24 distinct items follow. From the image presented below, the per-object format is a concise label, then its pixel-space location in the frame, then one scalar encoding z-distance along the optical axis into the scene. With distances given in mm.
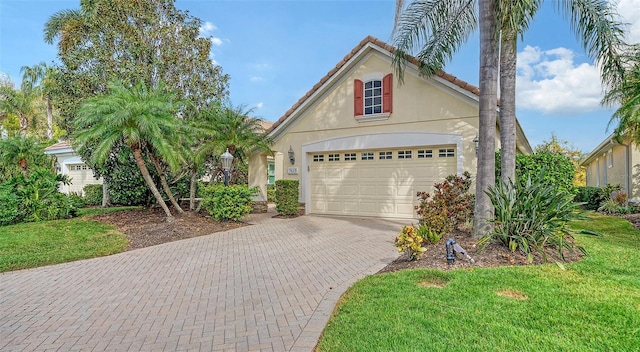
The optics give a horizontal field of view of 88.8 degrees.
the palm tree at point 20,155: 14047
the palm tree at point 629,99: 8242
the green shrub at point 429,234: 6934
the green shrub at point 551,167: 9805
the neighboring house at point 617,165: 14523
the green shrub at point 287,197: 13594
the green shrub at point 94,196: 19312
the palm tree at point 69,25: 13844
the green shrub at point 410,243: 6008
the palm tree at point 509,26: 6914
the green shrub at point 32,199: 11297
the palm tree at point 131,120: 9828
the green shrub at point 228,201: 11680
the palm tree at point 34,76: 27969
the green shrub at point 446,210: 7410
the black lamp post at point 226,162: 11859
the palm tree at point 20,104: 26969
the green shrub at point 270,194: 20656
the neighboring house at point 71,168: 21859
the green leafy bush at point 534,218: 6023
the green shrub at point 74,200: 13328
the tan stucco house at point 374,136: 11523
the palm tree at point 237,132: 12977
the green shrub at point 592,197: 16339
